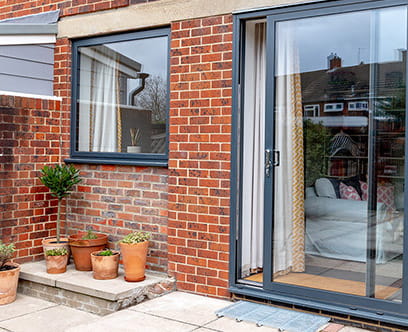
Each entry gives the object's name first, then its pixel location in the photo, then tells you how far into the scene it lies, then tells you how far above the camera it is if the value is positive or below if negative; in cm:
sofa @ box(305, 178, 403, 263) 362 -47
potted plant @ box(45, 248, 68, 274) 480 -94
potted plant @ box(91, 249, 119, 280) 457 -94
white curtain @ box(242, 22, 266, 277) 440 +12
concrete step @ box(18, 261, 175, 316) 425 -112
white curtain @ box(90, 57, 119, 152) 534 +58
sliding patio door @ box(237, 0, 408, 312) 360 +8
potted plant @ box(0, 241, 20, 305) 459 -105
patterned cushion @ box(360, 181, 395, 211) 361 -22
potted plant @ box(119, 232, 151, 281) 450 -85
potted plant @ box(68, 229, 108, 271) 491 -84
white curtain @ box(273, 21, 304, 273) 409 +1
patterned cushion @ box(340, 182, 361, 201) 381 -21
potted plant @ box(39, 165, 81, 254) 502 -22
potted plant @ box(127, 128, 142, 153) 509 +21
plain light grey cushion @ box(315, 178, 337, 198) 395 -19
